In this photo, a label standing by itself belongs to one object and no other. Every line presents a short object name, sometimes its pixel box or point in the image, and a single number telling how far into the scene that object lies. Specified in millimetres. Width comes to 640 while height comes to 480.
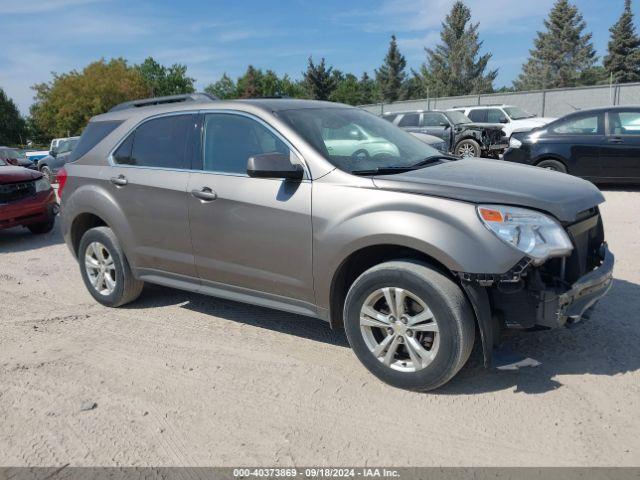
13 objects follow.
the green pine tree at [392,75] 64438
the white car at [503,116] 17719
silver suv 3100
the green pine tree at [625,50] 57094
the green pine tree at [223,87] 86438
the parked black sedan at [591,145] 9992
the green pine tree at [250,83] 71938
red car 8344
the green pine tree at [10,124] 63188
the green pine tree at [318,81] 55344
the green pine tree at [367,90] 70244
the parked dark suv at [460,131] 15500
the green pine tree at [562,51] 61469
